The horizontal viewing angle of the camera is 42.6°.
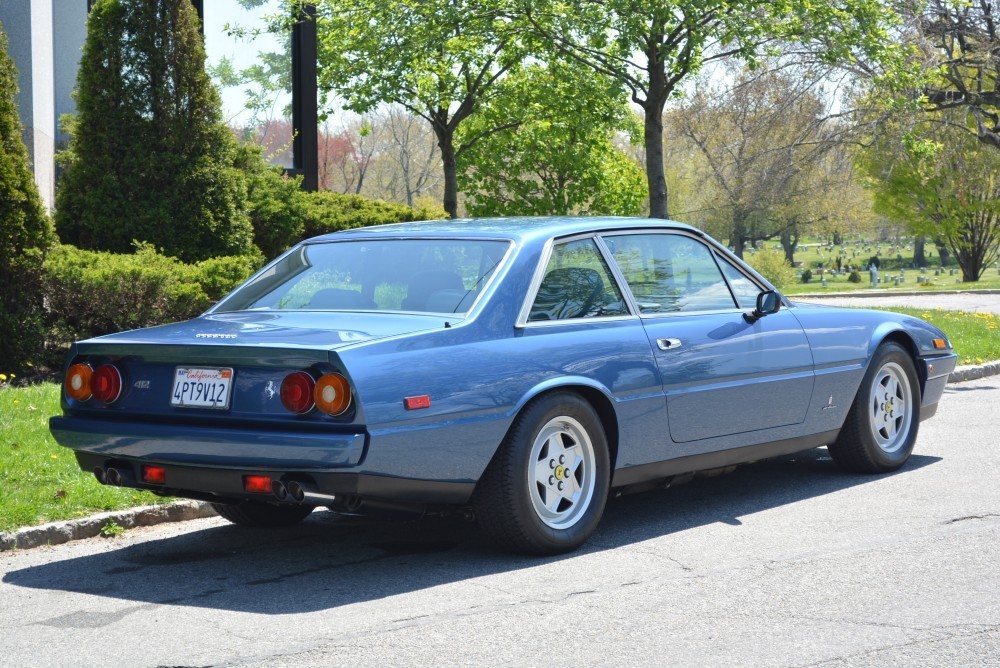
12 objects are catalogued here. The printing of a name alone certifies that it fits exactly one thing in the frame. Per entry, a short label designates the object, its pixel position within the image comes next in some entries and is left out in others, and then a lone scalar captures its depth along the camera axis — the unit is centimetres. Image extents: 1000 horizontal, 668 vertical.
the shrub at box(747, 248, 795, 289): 4534
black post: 1831
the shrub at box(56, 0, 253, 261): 1267
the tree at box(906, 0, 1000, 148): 2484
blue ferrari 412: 511
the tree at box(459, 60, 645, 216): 2928
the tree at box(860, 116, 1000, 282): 4438
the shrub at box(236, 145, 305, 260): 1448
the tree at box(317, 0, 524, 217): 1980
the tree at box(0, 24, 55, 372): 1084
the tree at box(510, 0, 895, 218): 1816
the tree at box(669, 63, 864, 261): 2405
